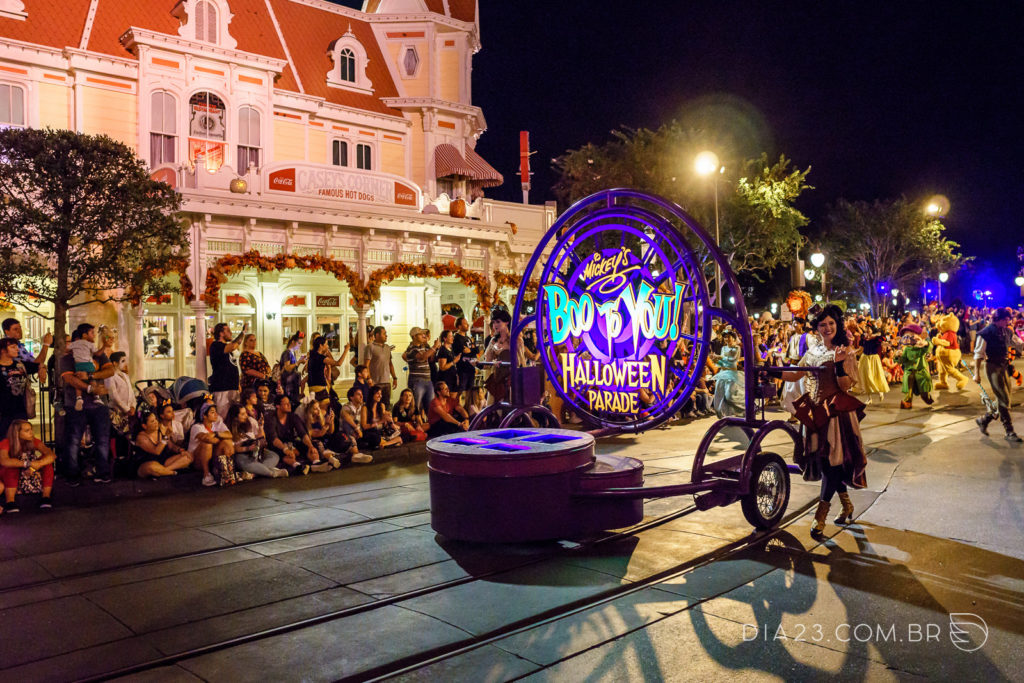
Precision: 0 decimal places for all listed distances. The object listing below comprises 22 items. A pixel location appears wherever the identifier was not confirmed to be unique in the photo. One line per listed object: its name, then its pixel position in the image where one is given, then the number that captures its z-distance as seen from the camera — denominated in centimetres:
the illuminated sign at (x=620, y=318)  684
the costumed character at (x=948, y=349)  1719
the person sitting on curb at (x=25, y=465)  791
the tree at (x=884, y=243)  4944
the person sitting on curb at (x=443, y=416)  1205
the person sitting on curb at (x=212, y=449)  933
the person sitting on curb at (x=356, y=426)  1098
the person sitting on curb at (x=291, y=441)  1008
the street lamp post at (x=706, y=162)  1666
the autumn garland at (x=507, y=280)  2105
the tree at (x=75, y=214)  1033
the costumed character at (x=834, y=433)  652
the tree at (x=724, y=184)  3186
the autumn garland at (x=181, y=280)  1204
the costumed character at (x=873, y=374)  1591
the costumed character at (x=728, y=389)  1329
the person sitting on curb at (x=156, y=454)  937
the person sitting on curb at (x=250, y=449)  970
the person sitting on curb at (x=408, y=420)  1194
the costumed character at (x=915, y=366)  1528
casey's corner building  1675
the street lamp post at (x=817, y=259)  2138
